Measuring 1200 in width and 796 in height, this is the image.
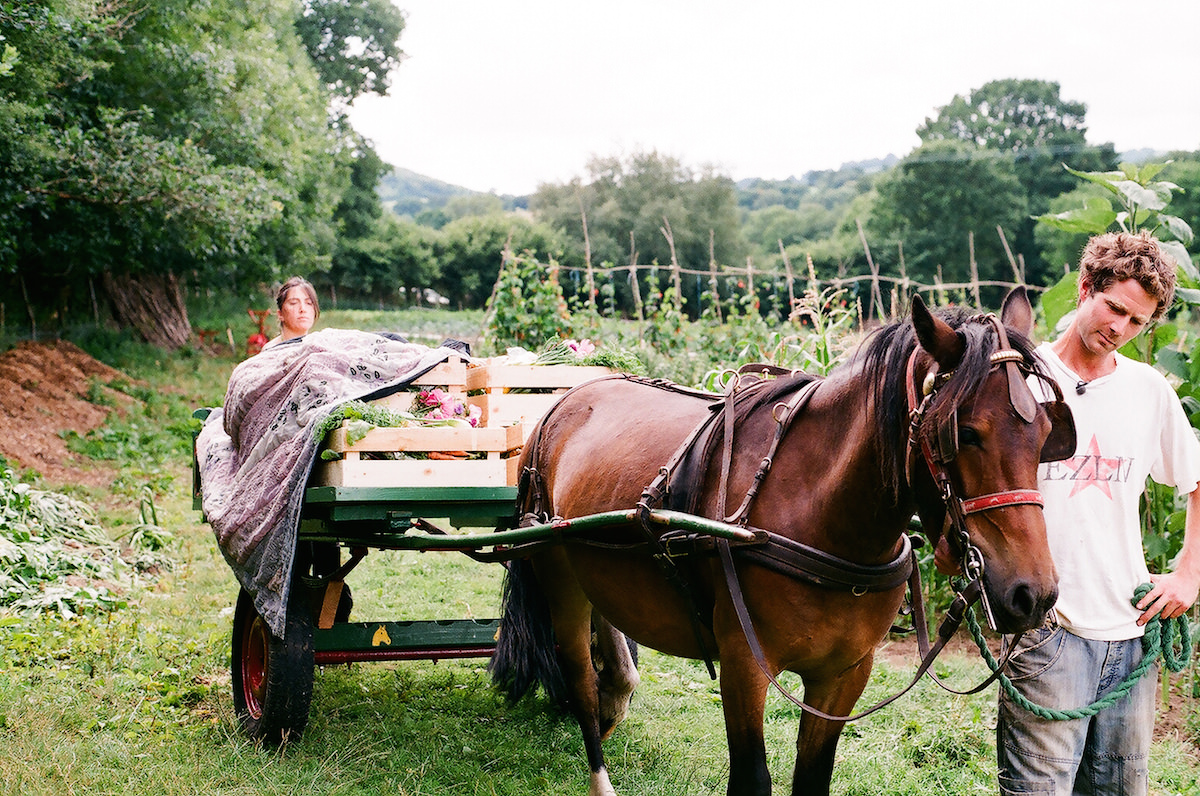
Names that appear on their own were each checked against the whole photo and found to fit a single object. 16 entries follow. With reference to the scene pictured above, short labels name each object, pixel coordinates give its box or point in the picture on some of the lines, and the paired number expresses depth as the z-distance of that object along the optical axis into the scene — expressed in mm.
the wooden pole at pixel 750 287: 9445
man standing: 2432
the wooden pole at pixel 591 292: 10305
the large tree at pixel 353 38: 32594
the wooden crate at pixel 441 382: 4004
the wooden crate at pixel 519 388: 4047
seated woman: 5266
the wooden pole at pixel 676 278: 9938
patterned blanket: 3699
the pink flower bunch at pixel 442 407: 4051
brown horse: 1995
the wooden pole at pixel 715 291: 9594
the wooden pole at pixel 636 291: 10203
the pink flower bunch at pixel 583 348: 4403
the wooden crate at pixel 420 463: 3516
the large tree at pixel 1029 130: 49250
